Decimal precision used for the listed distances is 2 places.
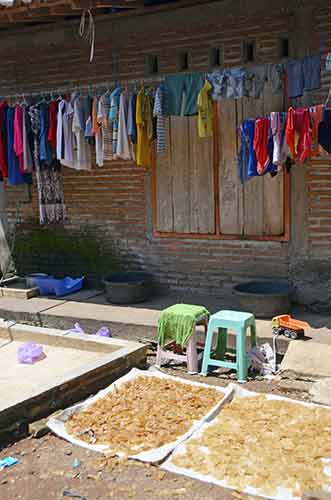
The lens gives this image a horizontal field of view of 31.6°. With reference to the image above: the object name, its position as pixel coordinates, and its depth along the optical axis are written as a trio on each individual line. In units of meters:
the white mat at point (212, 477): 3.87
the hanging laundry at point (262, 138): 6.79
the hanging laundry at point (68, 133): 8.02
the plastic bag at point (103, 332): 7.17
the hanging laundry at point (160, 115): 7.41
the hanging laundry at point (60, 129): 8.06
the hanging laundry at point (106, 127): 7.74
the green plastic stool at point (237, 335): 6.11
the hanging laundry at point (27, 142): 8.40
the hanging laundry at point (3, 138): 8.54
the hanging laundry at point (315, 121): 6.45
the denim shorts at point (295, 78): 7.05
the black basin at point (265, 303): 6.97
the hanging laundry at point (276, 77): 7.20
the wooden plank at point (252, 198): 7.59
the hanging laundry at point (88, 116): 7.90
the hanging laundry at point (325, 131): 6.39
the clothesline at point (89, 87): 8.23
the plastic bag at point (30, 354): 6.40
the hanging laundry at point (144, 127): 7.53
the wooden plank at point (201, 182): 8.00
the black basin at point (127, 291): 8.00
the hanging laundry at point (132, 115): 7.56
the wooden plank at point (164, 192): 8.28
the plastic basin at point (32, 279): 9.00
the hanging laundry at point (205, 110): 7.19
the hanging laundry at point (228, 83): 7.14
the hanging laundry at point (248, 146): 6.94
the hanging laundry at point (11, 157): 8.49
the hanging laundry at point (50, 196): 9.29
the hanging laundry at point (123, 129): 7.58
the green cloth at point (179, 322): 6.29
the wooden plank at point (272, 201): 7.46
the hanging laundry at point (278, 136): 6.65
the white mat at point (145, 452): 4.43
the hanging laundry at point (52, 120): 8.19
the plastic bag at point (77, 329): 7.30
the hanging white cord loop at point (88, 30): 8.18
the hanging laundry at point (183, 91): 7.35
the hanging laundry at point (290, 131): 6.52
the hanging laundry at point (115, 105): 7.64
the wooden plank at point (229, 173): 7.78
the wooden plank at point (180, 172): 8.09
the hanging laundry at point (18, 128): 8.38
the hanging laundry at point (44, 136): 8.27
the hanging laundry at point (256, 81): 7.23
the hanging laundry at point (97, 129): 7.78
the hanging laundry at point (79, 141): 7.93
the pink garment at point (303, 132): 6.46
